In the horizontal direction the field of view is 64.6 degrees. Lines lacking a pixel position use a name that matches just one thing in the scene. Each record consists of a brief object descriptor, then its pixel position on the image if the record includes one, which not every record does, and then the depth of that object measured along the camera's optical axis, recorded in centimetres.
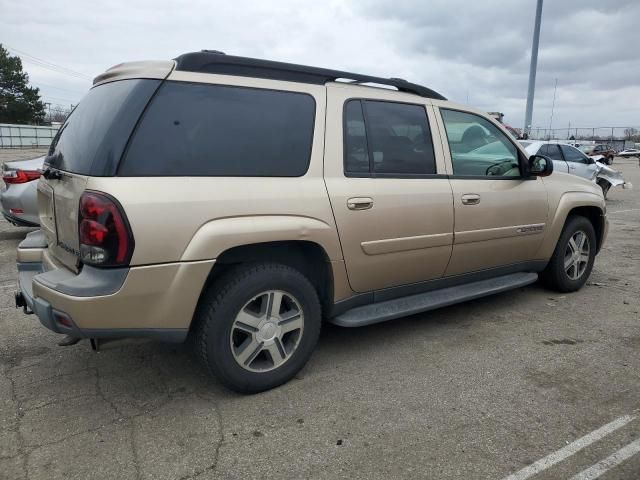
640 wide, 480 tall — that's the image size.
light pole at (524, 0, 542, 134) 2528
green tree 5050
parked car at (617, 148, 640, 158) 5188
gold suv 252
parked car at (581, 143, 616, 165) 2905
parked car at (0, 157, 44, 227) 637
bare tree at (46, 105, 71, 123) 6744
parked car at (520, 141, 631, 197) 1195
